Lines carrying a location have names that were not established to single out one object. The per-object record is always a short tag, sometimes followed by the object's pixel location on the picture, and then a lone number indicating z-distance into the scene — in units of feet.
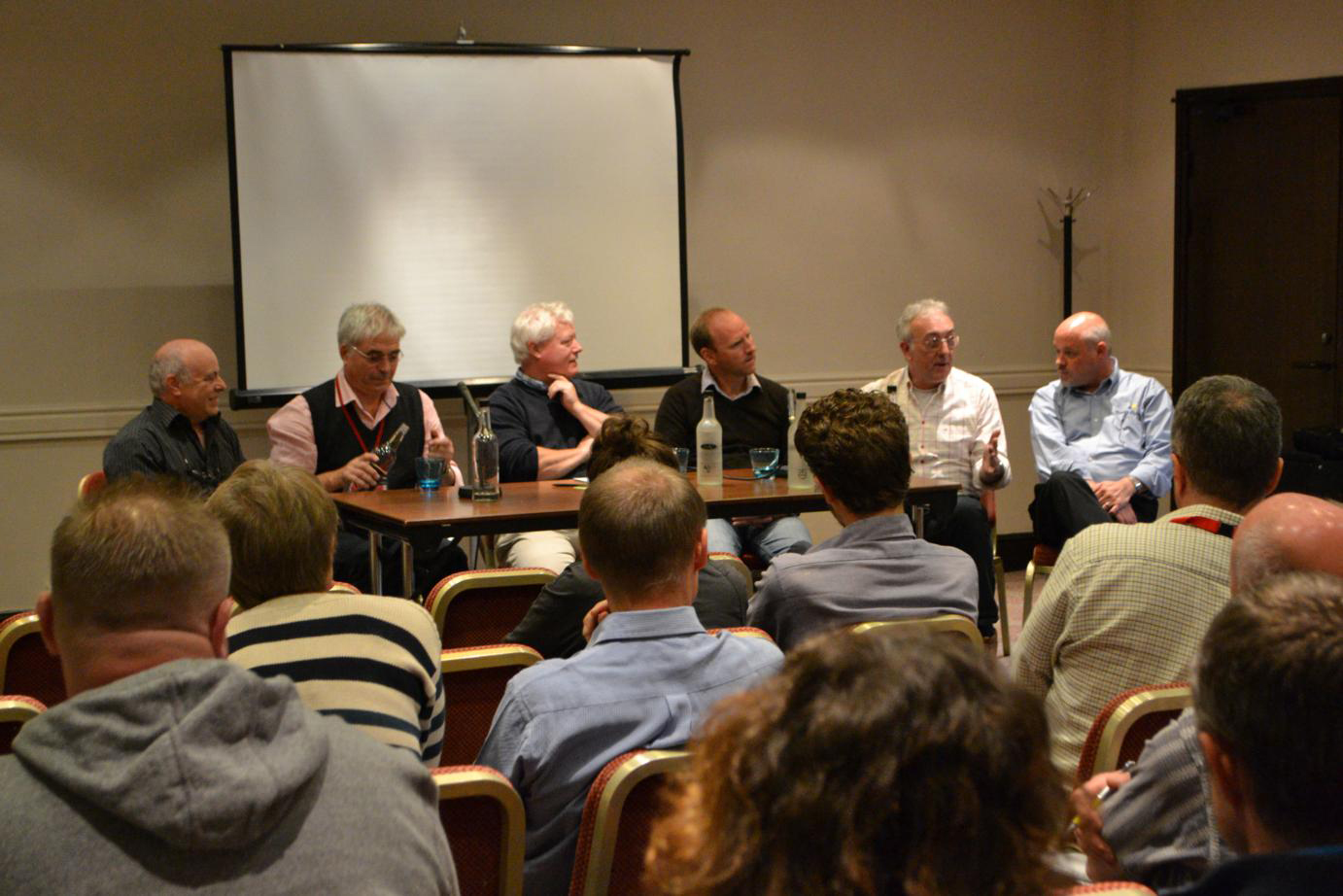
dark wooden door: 19.70
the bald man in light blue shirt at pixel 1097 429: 15.80
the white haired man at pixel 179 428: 13.83
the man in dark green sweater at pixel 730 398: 16.22
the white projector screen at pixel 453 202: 17.37
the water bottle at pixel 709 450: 14.15
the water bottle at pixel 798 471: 13.64
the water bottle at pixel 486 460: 13.62
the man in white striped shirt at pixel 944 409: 16.44
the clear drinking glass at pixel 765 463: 14.40
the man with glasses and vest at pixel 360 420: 14.65
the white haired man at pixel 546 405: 15.37
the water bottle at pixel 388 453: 14.56
